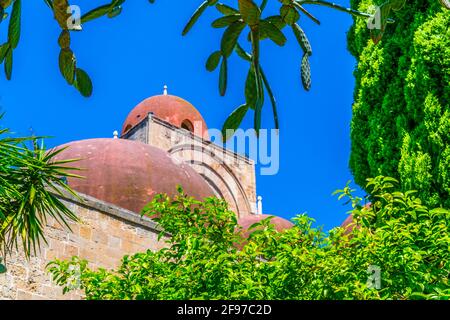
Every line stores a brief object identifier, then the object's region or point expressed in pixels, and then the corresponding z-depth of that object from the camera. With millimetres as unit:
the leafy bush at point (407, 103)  13477
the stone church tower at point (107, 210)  14062
